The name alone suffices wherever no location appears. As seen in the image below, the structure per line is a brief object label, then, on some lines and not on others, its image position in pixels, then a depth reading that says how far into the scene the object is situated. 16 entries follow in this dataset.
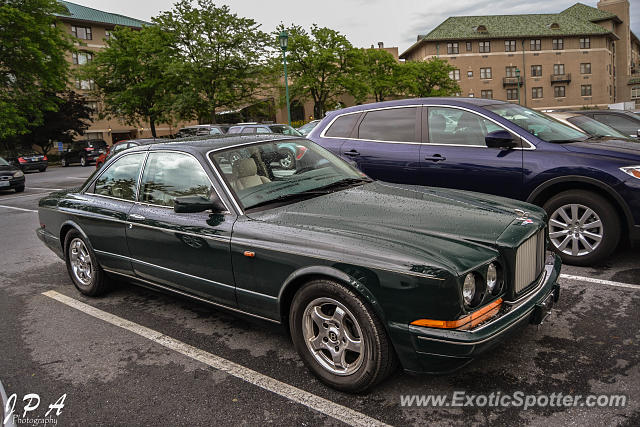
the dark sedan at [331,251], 2.70
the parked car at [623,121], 10.92
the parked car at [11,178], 17.81
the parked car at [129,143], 15.10
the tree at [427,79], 63.09
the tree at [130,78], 43.19
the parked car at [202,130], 20.19
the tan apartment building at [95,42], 60.41
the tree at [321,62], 46.91
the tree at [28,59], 32.44
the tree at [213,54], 37.62
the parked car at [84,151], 33.00
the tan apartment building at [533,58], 77.31
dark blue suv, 5.08
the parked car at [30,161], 31.03
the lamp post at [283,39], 21.98
